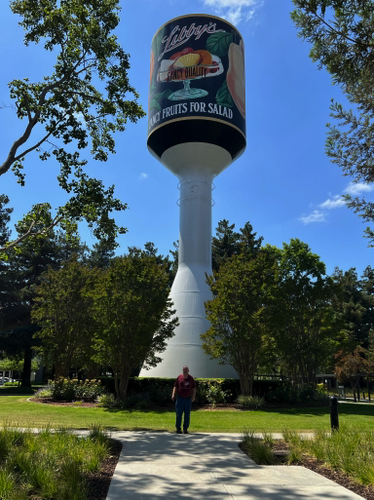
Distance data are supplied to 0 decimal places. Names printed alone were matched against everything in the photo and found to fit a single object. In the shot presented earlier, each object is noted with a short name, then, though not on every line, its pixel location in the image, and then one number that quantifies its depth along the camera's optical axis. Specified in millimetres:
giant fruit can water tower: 24309
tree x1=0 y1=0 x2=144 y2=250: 12305
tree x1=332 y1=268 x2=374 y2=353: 47006
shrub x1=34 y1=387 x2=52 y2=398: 19255
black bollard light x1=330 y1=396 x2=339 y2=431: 8430
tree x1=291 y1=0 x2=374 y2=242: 8219
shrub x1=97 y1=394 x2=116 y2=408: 16172
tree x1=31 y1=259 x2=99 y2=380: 23578
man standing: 9430
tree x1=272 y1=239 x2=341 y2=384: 21438
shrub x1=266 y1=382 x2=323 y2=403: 18312
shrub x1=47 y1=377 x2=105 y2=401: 18266
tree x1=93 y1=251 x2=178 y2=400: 17156
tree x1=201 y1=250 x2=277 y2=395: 17531
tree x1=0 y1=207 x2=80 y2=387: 35156
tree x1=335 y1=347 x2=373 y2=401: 29375
